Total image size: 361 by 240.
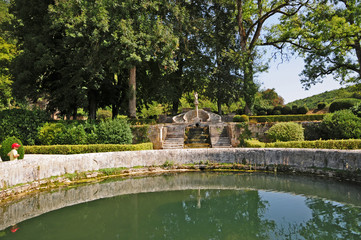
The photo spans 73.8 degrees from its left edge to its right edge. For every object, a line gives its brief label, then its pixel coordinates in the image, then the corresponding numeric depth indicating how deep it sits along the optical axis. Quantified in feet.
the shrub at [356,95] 101.76
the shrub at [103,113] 123.95
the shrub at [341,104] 70.91
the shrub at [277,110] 88.36
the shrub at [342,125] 42.83
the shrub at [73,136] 45.96
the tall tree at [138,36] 57.93
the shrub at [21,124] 46.98
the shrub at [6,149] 28.60
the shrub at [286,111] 88.02
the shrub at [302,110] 84.45
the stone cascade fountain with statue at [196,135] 51.63
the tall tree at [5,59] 71.46
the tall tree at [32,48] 58.23
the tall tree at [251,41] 80.79
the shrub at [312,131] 50.79
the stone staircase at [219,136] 51.06
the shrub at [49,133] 46.96
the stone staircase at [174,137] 51.11
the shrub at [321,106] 97.76
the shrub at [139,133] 53.31
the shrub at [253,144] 41.54
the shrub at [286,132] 44.96
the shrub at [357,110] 49.16
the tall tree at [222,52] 84.23
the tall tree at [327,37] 71.15
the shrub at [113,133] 44.37
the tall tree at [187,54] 75.25
